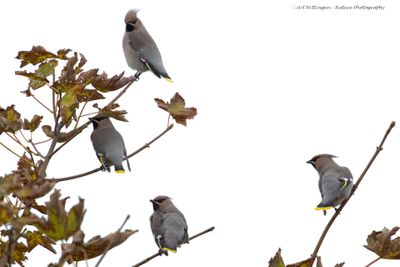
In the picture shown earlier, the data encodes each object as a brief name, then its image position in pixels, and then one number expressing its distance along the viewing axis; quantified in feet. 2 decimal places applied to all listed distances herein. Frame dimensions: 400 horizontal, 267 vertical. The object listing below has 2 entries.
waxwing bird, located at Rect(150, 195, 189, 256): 38.34
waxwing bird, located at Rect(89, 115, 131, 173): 35.36
